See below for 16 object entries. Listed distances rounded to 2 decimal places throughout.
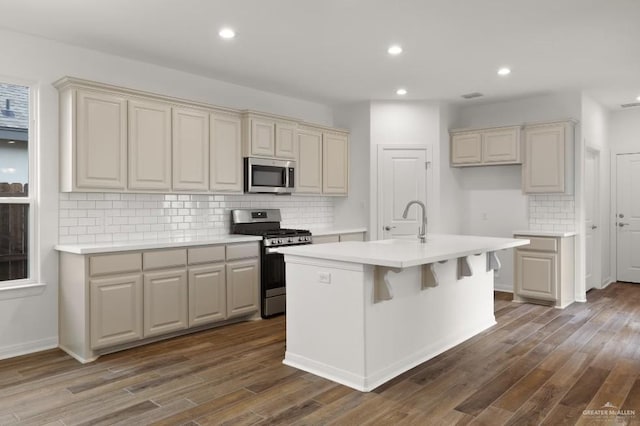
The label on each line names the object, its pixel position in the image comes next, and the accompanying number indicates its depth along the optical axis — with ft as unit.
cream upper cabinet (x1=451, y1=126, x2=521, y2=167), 20.08
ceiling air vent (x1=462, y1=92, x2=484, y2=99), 19.72
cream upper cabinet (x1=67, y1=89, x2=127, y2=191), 12.76
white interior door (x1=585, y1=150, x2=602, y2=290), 20.98
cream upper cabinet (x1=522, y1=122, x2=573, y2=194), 18.98
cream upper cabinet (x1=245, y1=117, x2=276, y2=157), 16.84
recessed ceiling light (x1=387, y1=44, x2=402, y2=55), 13.79
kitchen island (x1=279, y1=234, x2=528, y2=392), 10.30
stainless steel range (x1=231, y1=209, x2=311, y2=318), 16.48
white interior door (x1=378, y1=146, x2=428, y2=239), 20.85
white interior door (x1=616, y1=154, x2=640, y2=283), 23.03
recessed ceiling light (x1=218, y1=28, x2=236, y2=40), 12.49
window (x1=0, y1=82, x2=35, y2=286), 12.85
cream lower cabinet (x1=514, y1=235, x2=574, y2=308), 18.24
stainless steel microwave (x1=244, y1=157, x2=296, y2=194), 16.97
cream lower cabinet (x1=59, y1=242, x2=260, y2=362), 12.34
